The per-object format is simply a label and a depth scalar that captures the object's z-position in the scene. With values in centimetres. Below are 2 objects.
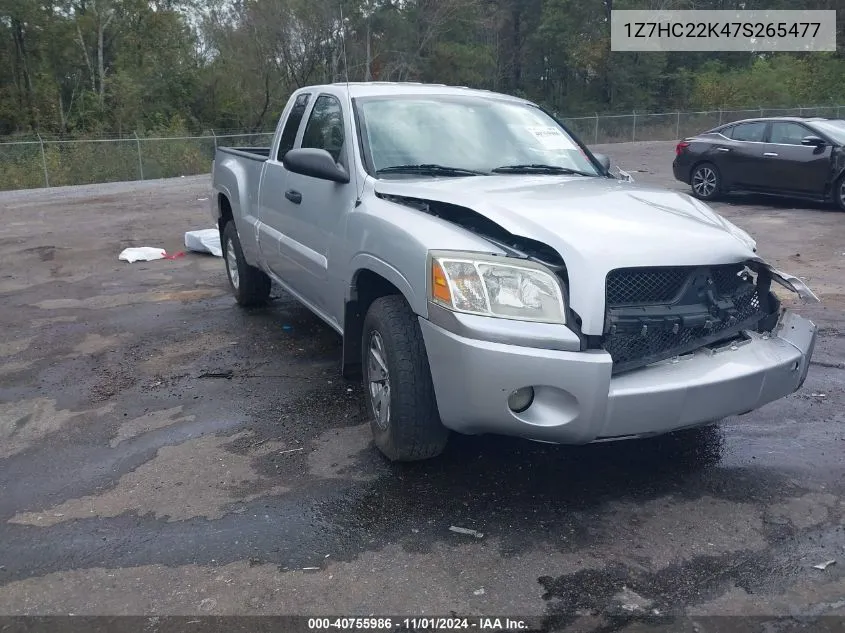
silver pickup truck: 328
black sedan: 1220
